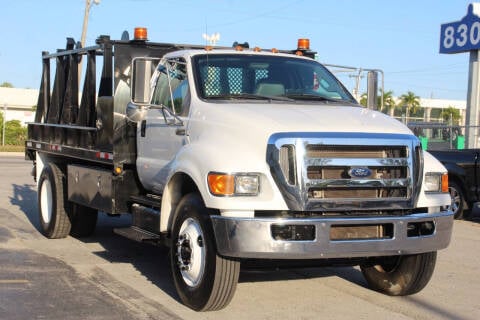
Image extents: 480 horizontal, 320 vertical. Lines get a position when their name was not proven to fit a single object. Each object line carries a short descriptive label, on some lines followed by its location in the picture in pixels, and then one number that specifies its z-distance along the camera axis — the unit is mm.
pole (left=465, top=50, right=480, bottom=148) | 21312
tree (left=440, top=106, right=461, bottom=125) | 79125
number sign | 21328
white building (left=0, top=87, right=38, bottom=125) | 54875
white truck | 5609
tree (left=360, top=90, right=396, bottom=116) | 63869
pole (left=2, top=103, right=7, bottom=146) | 39562
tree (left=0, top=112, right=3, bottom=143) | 43259
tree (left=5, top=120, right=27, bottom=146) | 43925
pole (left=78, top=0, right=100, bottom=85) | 33625
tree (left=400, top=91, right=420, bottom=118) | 89000
